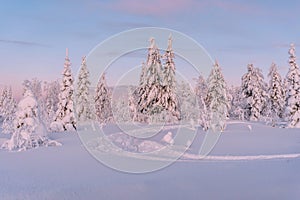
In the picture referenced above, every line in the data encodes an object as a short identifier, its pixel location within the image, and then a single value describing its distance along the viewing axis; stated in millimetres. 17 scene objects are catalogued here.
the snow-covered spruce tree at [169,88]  43250
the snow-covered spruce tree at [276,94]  62525
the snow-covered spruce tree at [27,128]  20781
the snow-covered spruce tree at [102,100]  61000
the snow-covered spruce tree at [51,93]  95812
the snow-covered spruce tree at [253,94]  60094
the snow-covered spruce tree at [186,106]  34438
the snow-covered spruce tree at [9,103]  83562
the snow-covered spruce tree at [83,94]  50000
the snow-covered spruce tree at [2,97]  87812
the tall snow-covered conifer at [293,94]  43062
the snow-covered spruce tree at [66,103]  39188
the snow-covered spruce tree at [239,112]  60131
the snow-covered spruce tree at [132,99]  61600
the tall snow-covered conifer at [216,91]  46162
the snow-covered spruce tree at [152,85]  41406
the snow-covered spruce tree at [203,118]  32281
